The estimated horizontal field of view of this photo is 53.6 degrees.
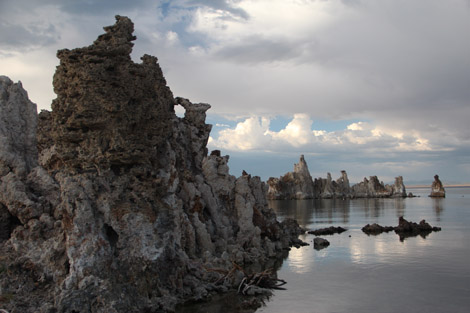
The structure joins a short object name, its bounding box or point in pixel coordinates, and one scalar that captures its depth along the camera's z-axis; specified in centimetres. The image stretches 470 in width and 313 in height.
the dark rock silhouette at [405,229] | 5872
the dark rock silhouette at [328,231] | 5950
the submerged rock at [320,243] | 4668
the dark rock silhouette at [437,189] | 17662
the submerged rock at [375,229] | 6072
